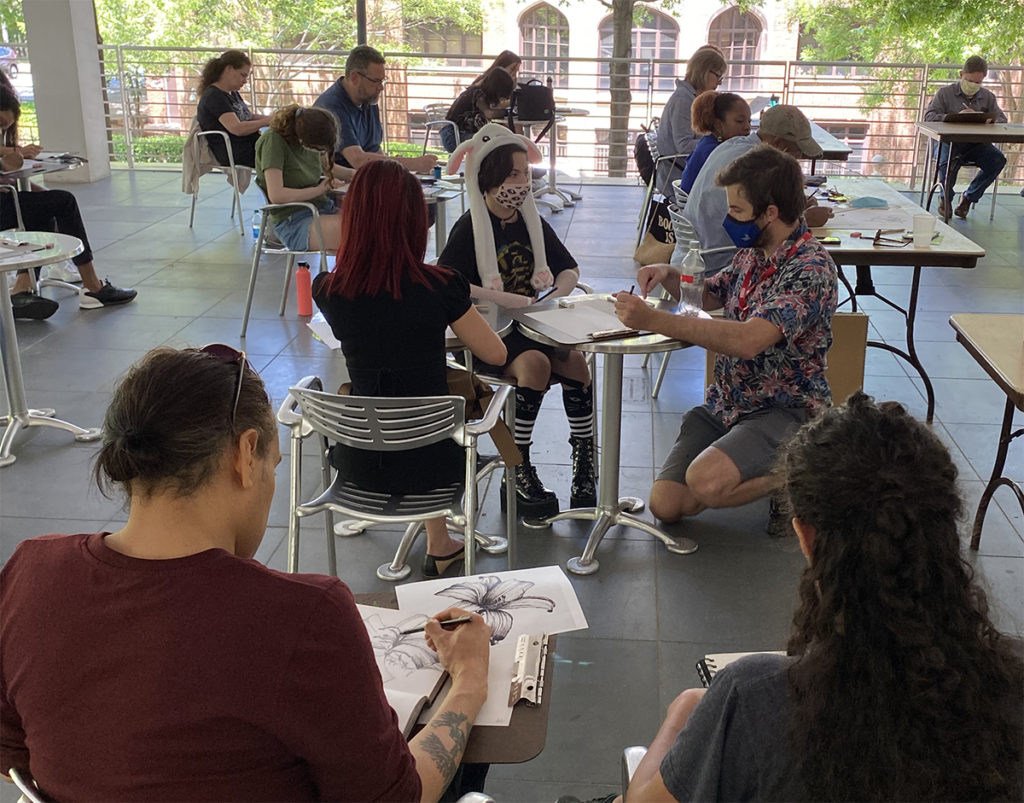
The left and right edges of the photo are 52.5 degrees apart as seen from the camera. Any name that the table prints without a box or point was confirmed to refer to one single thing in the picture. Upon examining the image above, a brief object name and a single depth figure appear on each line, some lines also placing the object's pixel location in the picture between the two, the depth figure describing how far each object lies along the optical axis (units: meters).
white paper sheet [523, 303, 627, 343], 3.01
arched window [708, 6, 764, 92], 21.88
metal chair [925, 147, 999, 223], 8.09
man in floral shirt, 2.91
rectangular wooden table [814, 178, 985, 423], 3.93
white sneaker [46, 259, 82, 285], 6.16
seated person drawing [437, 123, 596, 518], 3.41
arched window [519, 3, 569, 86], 21.83
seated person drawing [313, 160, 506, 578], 2.62
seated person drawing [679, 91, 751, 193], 4.61
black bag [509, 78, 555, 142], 7.80
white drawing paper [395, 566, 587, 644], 1.61
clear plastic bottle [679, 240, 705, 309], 3.35
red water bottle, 5.61
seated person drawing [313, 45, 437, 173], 5.84
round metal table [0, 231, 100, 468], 3.79
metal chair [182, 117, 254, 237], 6.79
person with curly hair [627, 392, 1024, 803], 1.06
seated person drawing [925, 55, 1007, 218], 8.33
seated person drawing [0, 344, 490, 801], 1.11
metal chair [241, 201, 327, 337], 5.15
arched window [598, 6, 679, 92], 22.41
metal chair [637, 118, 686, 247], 6.11
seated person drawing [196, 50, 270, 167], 6.65
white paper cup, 4.05
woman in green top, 5.16
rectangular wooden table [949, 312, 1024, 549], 2.59
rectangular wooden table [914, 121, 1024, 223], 7.50
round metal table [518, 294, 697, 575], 3.11
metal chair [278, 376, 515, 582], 2.46
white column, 8.96
